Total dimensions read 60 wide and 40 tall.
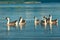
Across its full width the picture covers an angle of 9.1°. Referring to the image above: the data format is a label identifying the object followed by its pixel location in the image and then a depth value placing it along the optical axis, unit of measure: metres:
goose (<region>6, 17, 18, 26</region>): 27.04
